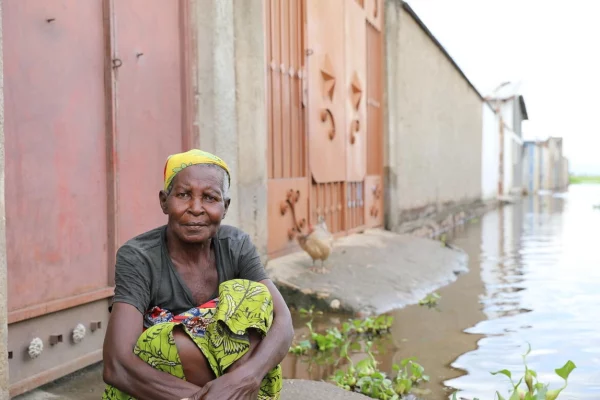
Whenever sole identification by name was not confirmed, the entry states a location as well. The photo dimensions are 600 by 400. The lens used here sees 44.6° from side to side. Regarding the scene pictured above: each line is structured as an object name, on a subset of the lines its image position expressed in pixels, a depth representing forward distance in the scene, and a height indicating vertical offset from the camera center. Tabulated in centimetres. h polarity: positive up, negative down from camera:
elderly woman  215 -45
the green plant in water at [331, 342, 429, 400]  364 -112
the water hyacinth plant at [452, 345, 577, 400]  291 -94
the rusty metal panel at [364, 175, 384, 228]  975 -52
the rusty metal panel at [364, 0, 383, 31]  970 +207
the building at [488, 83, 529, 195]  3006 +122
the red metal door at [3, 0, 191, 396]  333 +5
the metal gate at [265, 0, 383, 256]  676 +54
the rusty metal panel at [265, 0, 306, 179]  661 +72
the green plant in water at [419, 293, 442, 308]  630 -120
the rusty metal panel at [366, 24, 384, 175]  989 +86
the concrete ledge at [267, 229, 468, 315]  581 -104
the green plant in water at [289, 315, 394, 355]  462 -114
